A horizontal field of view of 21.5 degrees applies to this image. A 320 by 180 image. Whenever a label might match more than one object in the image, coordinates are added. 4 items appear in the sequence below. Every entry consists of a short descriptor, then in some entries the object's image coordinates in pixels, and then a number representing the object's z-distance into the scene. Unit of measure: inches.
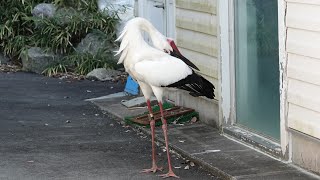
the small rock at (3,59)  640.4
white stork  313.4
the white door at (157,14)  457.7
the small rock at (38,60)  605.9
